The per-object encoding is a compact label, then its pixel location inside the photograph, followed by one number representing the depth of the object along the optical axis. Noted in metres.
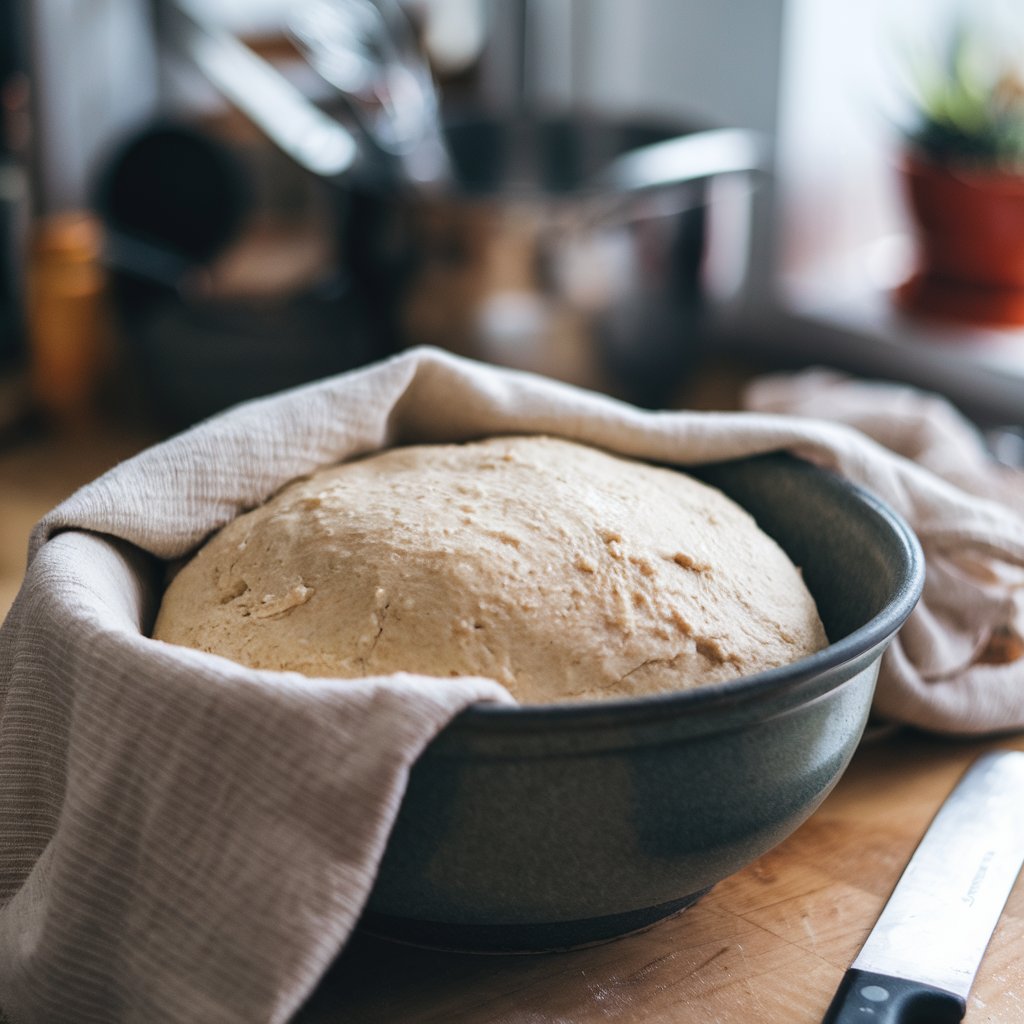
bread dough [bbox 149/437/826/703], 0.47
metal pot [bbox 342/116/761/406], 1.04
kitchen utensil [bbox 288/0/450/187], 1.30
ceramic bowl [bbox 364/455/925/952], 0.40
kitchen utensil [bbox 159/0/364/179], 1.18
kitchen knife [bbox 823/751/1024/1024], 0.45
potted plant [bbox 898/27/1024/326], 1.23
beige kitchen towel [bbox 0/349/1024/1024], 0.39
